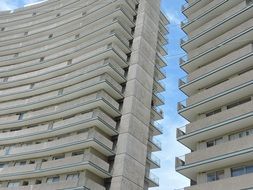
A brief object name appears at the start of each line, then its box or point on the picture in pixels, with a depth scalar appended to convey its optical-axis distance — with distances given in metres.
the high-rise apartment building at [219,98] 29.77
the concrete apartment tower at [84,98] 42.00
